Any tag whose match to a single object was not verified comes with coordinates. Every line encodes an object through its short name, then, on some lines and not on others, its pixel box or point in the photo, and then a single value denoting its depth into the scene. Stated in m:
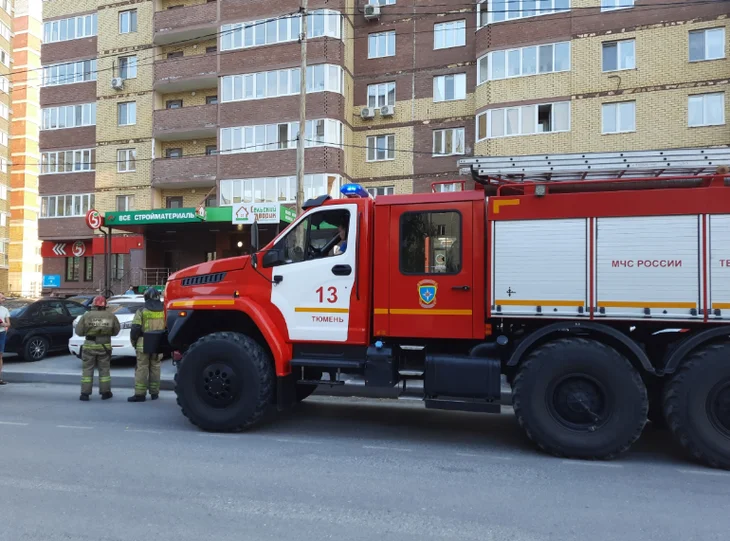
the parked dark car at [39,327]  11.68
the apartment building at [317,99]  20.44
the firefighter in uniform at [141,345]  7.81
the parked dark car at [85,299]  15.81
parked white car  10.57
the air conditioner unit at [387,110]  25.52
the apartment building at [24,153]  49.84
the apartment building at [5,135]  47.47
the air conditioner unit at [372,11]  25.33
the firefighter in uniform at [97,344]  8.04
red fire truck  5.00
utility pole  13.92
